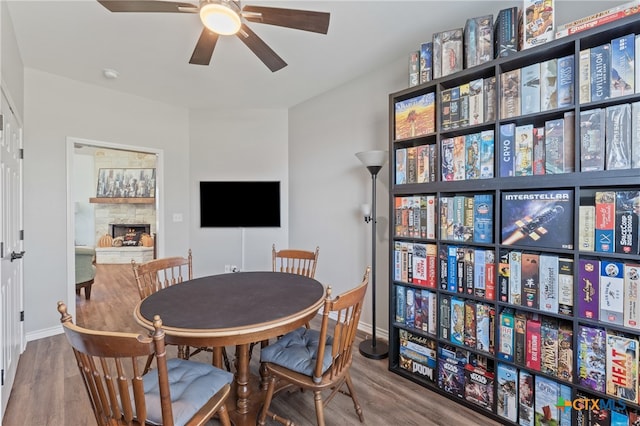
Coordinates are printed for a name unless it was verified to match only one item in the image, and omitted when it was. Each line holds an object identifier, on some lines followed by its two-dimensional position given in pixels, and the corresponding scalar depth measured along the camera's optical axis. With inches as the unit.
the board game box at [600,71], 56.8
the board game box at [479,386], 72.2
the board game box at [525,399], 66.4
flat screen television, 163.5
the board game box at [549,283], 62.3
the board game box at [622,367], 54.1
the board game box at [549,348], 62.7
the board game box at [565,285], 60.5
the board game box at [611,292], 55.2
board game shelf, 56.2
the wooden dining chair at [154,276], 80.4
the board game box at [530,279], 64.7
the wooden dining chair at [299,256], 106.8
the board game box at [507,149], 68.9
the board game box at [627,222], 54.1
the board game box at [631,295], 53.7
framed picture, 283.9
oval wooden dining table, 51.7
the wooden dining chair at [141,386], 37.0
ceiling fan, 57.3
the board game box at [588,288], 57.6
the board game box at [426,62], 82.6
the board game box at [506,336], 68.0
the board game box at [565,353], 60.7
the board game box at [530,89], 65.2
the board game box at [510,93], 67.9
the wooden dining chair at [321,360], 56.2
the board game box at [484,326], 71.8
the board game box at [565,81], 61.2
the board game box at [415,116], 82.8
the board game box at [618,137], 54.9
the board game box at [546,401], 63.2
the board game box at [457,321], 76.5
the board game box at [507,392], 68.1
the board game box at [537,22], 63.4
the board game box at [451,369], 77.1
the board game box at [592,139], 57.4
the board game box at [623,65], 54.6
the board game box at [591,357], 57.2
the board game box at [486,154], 72.1
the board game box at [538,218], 61.9
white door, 74.8
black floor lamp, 99.2
